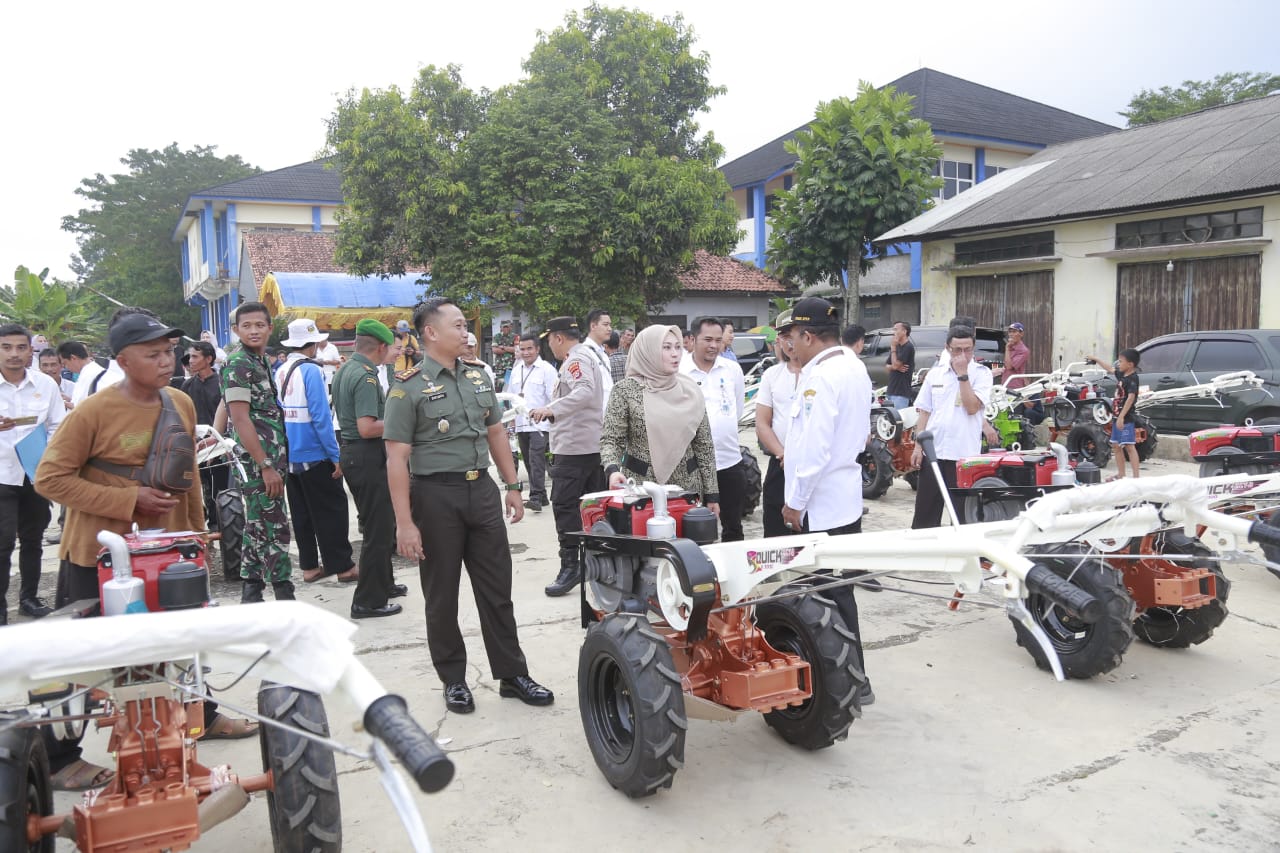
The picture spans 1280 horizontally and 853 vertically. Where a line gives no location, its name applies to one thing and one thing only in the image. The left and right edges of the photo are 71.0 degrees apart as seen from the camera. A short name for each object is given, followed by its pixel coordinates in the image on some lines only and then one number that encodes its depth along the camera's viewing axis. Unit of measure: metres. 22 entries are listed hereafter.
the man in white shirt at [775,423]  5.85
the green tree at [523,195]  20.38
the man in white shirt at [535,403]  9.37
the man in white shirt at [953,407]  6.25
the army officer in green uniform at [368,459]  5.88
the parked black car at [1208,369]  10.52
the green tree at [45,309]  23.77
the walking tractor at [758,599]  3.03
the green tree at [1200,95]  33.56
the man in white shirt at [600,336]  7.00
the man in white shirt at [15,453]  5.87
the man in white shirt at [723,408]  6.06
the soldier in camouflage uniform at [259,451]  5.65
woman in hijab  4.97
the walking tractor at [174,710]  1.97
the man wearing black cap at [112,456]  3.33
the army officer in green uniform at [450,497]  4.20
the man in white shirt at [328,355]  10.50
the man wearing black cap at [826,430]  4.22
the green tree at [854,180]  20.97
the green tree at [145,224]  46.38
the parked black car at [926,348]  15.02
